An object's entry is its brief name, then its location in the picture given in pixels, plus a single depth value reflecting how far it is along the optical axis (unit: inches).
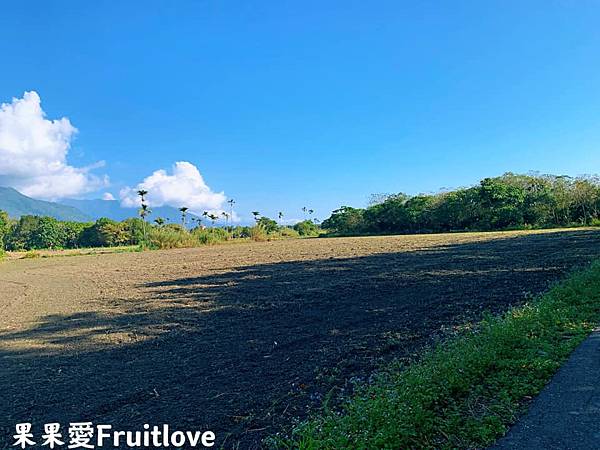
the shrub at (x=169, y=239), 1699.1
